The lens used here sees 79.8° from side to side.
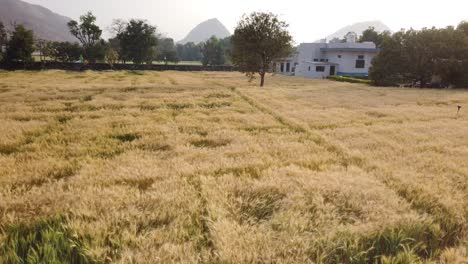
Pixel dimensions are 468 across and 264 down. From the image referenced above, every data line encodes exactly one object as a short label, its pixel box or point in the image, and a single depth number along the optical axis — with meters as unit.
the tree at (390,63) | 43.75
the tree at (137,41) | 88.06
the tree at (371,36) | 93.12
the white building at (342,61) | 71.44
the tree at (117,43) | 91.94
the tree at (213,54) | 114.31
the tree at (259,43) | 34.59
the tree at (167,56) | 122.72
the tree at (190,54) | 194.38
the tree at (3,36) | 72.00
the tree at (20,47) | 63.91
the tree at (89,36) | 83.44
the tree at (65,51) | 78.38
